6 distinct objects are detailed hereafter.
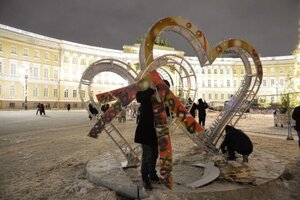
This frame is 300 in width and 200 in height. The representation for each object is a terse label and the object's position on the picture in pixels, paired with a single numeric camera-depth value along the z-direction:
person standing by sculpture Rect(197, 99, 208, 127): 10.19
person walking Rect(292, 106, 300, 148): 4.80
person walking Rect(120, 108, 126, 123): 15.91
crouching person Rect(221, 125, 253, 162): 4.40
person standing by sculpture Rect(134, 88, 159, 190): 3.28
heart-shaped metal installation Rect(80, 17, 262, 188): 3.32
